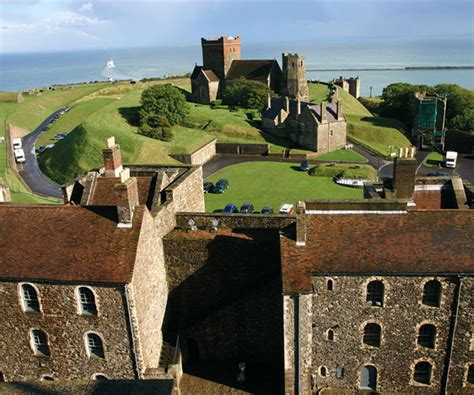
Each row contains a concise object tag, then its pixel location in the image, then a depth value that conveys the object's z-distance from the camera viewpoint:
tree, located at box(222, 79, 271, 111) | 87.44
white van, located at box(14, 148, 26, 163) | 67.69
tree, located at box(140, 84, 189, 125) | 73.38
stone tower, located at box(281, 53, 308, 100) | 90.81
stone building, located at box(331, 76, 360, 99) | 109.62
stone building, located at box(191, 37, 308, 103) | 91.75
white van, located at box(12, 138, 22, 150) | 70.20
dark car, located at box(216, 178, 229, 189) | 51.32
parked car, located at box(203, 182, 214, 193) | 50.84
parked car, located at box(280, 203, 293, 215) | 41.63
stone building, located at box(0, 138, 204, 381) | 19.44
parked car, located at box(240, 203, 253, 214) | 42.42
